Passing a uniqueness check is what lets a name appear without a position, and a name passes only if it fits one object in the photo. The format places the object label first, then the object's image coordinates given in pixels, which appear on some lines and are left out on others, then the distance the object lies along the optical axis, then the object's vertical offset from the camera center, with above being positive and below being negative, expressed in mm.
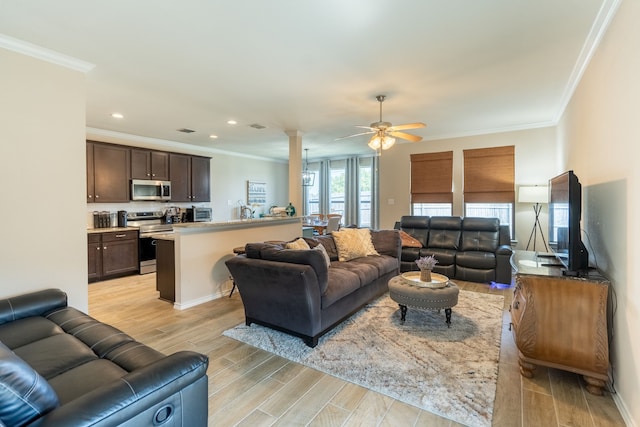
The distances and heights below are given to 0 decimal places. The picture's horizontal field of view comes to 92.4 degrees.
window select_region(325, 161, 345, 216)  9094 +667
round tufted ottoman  3012 -873
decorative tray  3133 -763
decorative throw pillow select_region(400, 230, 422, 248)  5309 -571
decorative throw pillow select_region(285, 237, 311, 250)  3400 -399
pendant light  8364 +904
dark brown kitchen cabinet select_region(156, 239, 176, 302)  3963 -810
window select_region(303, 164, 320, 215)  9531 +418
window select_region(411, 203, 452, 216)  6400 +3
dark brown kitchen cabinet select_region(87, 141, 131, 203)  5133 +639
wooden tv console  2080 -822
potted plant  3281 -620
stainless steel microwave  5715 +382
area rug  2068 -1242
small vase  3273 -716
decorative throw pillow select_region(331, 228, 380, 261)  4215 -484
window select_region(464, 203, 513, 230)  5756 -26
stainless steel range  5555 -424
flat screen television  2246 -131
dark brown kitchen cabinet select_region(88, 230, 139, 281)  4965 -752
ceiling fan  3770 +931
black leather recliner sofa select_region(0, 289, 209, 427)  1044 -775
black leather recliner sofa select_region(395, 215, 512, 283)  4762 -642
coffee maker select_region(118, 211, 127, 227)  5617 -160
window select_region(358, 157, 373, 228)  8650 +490
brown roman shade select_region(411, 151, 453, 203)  6258 +666
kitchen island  3818 -659
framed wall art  8469 +467
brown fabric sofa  2741 -767
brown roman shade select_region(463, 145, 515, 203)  5648 +649
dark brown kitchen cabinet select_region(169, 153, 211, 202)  6398 +689
